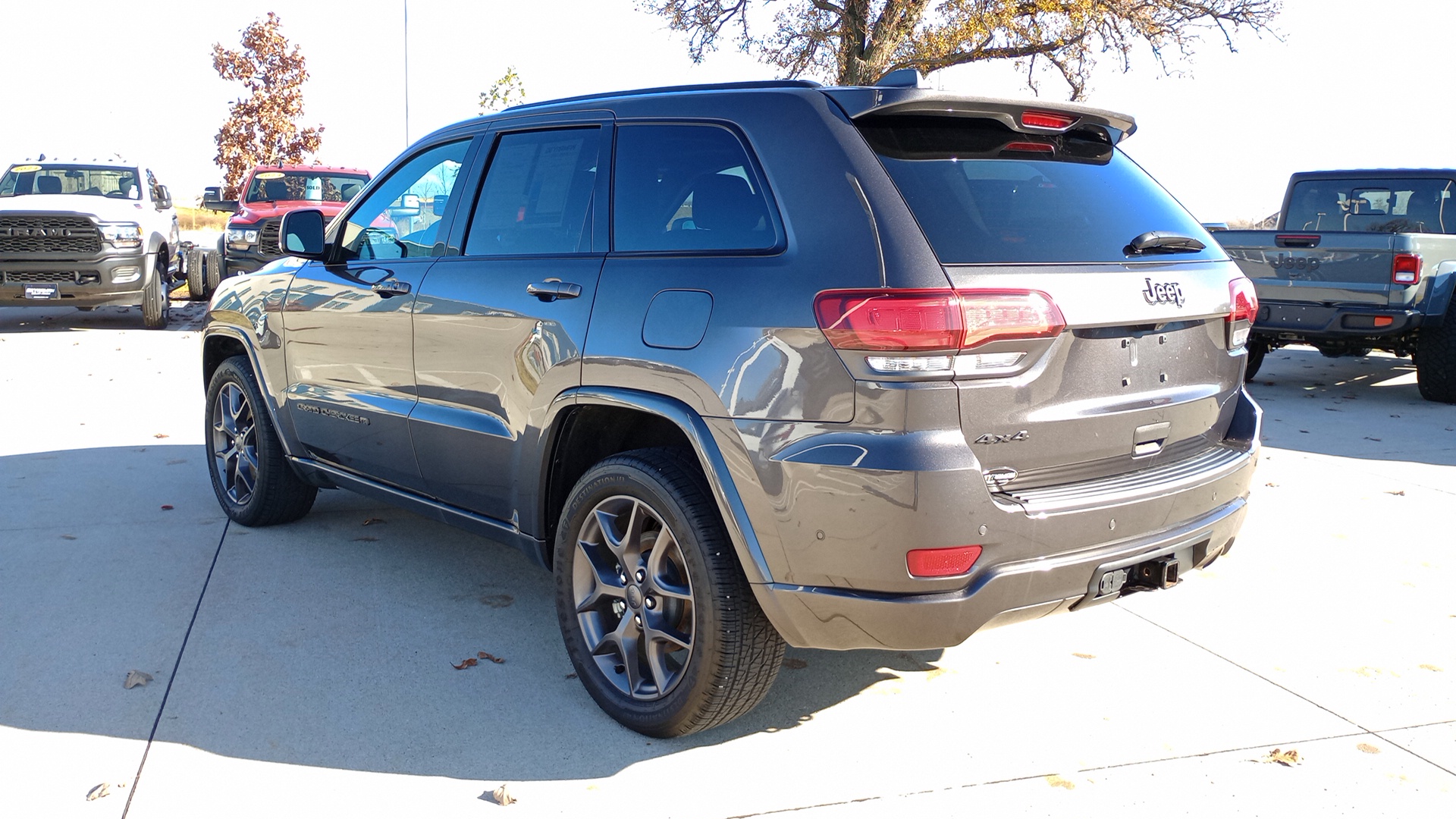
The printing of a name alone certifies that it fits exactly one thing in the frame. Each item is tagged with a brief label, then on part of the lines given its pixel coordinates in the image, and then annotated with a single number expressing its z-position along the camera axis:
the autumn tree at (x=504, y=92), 34.22
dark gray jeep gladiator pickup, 9.34
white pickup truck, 12.95
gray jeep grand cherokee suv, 2.80
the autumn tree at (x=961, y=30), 25.36
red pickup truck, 14.63
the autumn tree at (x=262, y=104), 46.94
